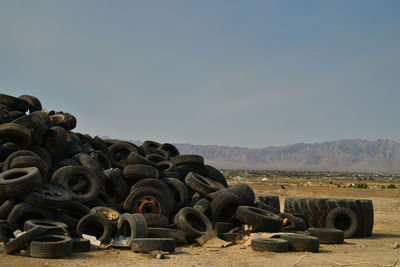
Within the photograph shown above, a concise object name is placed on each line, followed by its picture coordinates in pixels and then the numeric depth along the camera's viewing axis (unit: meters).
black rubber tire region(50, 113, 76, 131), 16.70
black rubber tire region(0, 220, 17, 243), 9.73
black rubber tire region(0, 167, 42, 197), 10.52
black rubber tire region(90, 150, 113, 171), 16.05
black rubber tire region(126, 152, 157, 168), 14.78
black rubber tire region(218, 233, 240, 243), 11.73
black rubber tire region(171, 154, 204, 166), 16.70
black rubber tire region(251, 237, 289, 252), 10.16
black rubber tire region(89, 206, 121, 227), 11.72
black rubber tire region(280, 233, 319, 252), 10.35
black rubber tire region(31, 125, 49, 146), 14.42
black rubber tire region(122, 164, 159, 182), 13.89
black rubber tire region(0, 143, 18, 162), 13.37
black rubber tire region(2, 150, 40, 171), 12.24
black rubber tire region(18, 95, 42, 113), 17.91
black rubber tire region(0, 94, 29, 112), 16.38
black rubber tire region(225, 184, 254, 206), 13.98
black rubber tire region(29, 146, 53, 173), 13.60
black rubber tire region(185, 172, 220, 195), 14.25
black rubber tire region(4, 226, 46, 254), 8.96
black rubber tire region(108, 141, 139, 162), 18.36
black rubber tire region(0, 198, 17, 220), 10.43
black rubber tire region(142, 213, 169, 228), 11.38
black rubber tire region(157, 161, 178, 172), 15.62
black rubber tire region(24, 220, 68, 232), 9.72
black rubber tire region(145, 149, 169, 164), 17.64
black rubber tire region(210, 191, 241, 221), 13.01
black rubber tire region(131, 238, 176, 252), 9.77
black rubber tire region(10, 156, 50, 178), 12.08
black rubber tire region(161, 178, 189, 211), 13.89
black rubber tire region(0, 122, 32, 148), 13.25
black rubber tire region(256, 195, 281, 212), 17.12
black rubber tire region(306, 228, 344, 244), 12.00
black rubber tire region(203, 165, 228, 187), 17.03
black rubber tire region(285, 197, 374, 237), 13.88
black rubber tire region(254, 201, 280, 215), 14.60
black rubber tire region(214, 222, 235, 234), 12.34
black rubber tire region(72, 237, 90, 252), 9.67
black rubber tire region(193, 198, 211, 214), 12.96
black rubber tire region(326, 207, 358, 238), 13.80
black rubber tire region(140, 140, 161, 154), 19.12
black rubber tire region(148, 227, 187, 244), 10.97
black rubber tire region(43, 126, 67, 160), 14.57
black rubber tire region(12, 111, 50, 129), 14.15
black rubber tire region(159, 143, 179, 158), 20.53
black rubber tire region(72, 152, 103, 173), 14.00
